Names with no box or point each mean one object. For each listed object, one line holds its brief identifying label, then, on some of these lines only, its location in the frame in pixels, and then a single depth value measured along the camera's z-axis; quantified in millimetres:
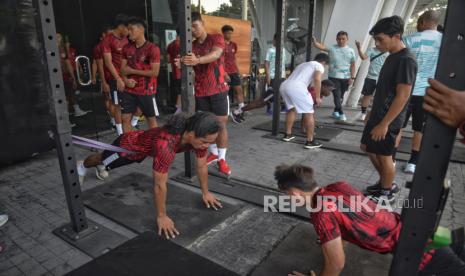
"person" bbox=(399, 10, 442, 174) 3834
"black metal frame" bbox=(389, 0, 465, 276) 1107
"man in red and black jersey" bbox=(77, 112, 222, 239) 2369
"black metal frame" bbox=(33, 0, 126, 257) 2092
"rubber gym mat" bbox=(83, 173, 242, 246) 2715
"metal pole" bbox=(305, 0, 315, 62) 5816
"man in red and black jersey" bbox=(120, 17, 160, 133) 4039
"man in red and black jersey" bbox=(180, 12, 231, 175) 3695
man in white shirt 4691
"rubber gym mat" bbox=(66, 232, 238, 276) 1558
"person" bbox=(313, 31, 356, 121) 6480
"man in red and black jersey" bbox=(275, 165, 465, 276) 1688
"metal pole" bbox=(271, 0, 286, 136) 5012
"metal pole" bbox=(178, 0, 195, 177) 3147
